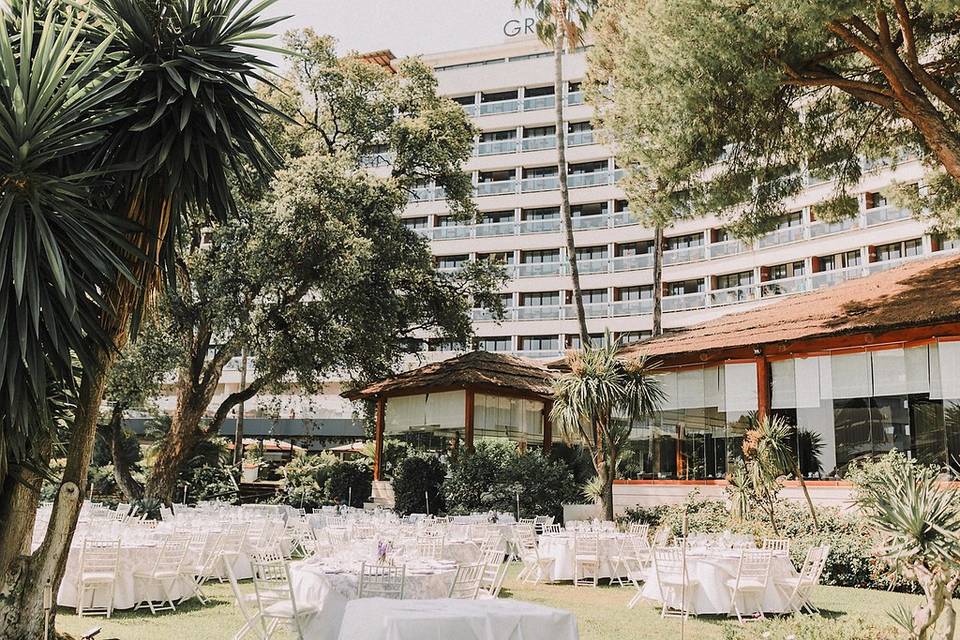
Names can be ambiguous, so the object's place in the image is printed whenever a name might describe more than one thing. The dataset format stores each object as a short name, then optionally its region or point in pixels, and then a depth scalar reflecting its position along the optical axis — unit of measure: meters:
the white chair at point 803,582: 10.62
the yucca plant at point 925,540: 6.07
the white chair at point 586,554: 13.42
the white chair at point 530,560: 13.62
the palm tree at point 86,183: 6.21
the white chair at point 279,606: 7.45
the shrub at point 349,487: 23.45
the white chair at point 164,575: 10.05
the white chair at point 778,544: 11.36
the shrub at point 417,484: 20.38
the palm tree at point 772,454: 14.56
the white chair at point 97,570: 9.47
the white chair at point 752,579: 10.34
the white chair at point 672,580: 10.53
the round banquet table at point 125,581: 9.65
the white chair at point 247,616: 7.27
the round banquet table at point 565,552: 13.41
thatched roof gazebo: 21.38
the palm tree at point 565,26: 25.73
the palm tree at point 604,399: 16.75
